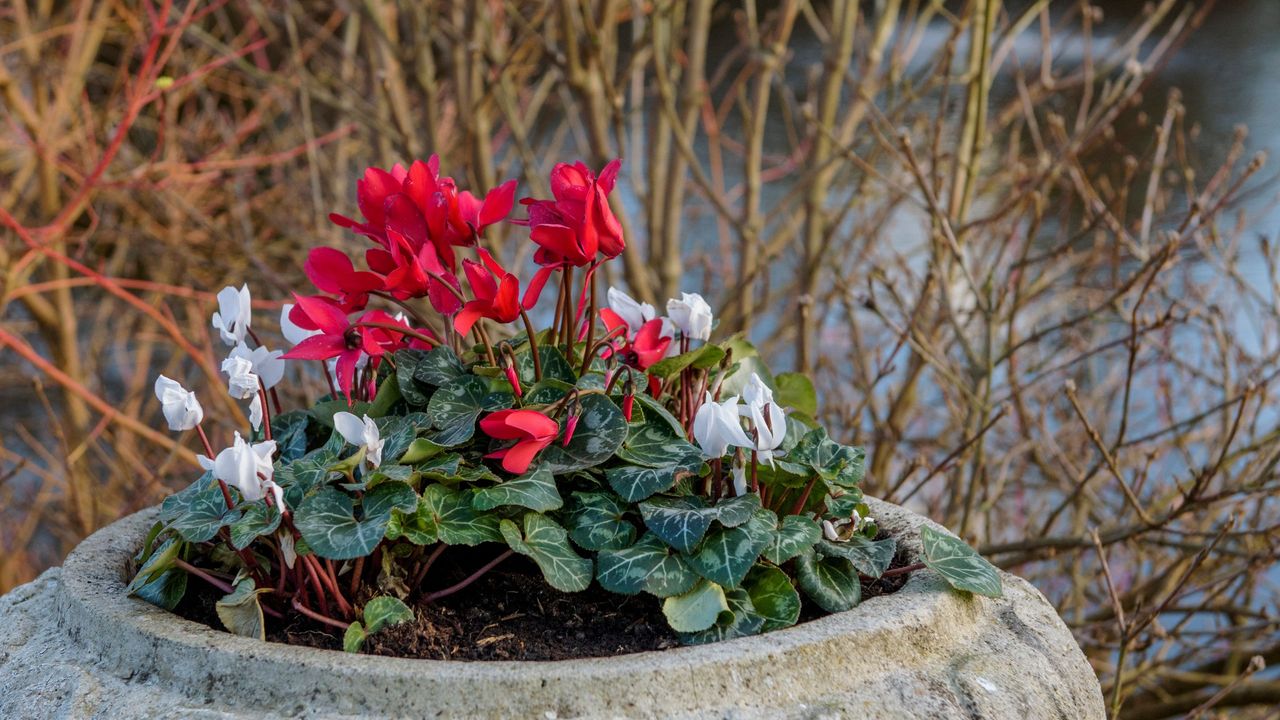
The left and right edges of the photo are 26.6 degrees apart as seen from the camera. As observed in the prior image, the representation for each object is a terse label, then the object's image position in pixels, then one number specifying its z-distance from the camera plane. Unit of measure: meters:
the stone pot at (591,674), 1.35
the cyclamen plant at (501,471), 1.45
